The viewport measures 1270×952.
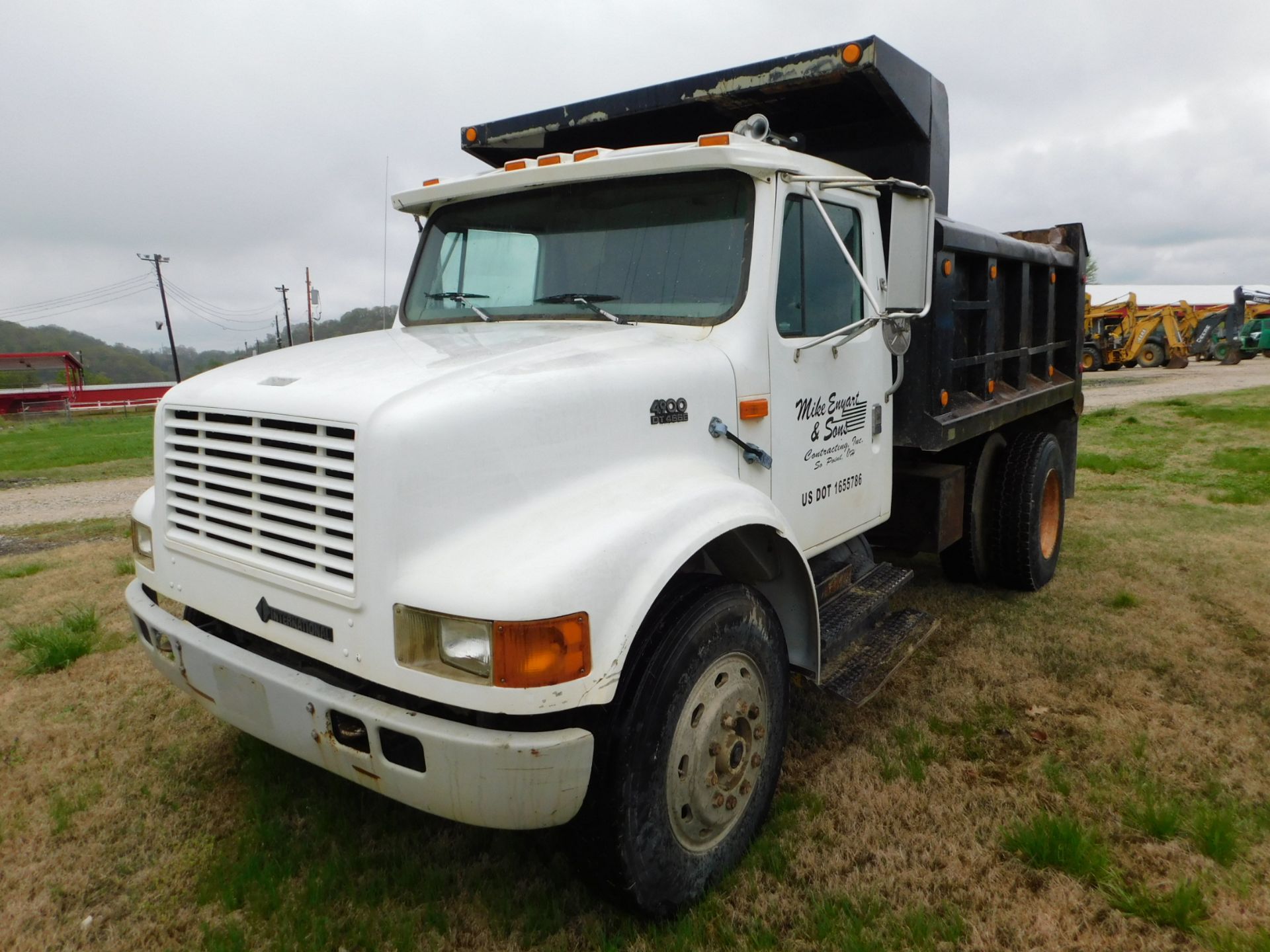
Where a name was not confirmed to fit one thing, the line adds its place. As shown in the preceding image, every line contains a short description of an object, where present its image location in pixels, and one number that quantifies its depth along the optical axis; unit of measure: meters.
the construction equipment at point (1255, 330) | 33.47
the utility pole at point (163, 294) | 46.31
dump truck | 2.19
